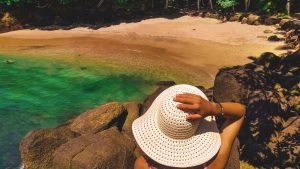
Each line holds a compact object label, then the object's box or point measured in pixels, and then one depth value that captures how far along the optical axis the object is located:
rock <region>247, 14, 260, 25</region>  17.82
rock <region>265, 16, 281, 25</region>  17.47
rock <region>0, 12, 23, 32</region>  18.35
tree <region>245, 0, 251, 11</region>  19.36
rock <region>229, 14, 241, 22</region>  18.66
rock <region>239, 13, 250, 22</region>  18.46
